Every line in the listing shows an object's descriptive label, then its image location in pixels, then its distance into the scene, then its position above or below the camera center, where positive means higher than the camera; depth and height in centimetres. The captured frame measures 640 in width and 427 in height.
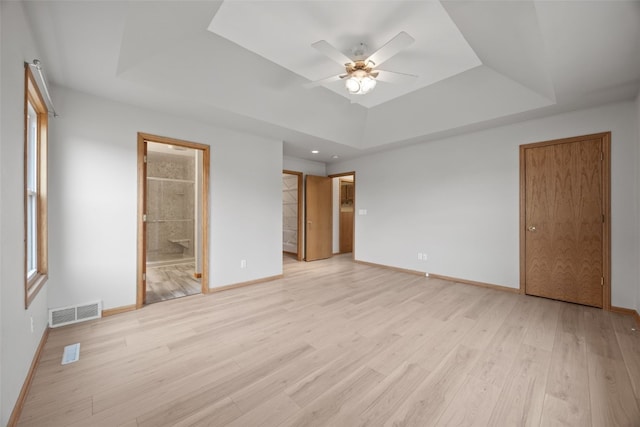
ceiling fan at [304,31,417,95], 223 +143
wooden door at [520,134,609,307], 309 -9
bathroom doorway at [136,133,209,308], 367 -21
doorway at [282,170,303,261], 679 -9
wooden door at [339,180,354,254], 701 -15
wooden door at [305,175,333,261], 598 -17
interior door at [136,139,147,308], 304 -12
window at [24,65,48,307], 222 +20
